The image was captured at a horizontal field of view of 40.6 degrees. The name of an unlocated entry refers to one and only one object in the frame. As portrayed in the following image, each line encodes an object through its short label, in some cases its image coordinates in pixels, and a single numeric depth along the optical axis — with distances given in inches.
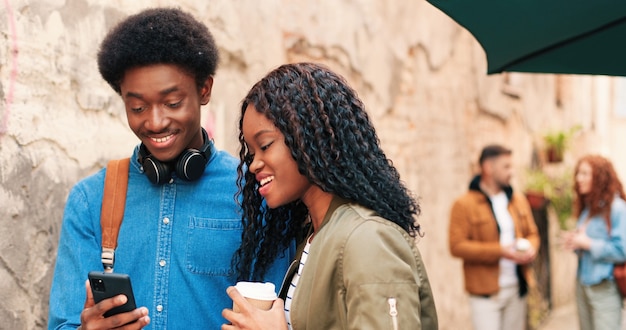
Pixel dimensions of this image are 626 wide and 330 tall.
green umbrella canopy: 106.7
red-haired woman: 240.7
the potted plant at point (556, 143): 452.8
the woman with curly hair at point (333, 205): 76.6
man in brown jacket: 244.4
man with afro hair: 97.2
